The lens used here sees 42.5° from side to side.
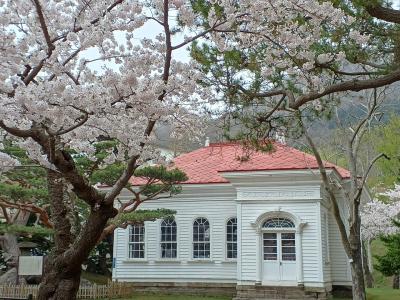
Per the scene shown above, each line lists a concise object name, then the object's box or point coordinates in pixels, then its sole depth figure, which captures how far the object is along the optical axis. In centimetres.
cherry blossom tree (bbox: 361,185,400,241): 2207
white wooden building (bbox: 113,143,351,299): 1680
